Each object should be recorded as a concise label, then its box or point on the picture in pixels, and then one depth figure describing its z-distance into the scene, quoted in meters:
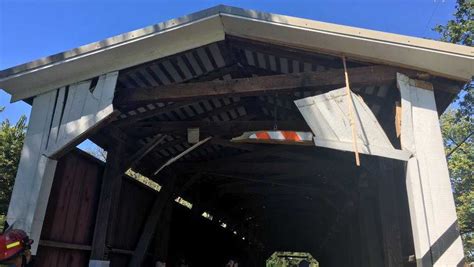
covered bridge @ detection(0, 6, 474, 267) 4.06
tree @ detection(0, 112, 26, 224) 16.13
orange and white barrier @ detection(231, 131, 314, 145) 4.39
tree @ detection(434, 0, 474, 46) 15.04
